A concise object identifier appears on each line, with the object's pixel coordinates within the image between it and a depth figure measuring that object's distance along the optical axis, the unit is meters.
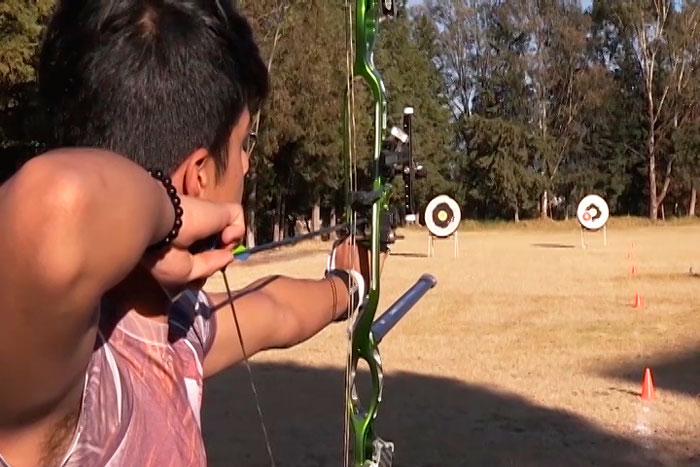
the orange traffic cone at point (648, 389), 4.61
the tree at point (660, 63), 29.58
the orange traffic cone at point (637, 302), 8.25
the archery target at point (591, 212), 20.33
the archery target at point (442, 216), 16.95
